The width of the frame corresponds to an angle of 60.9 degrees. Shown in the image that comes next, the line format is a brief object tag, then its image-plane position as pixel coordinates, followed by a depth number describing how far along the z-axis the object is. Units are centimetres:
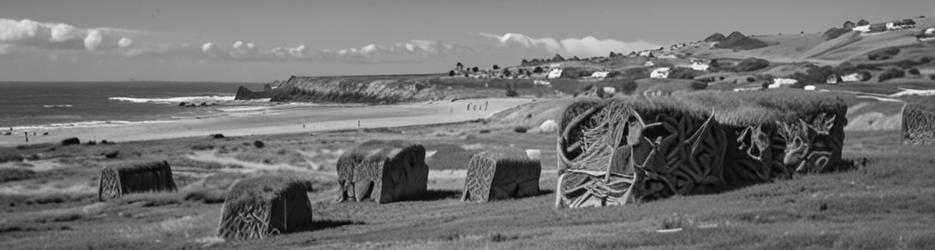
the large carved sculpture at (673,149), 1958
